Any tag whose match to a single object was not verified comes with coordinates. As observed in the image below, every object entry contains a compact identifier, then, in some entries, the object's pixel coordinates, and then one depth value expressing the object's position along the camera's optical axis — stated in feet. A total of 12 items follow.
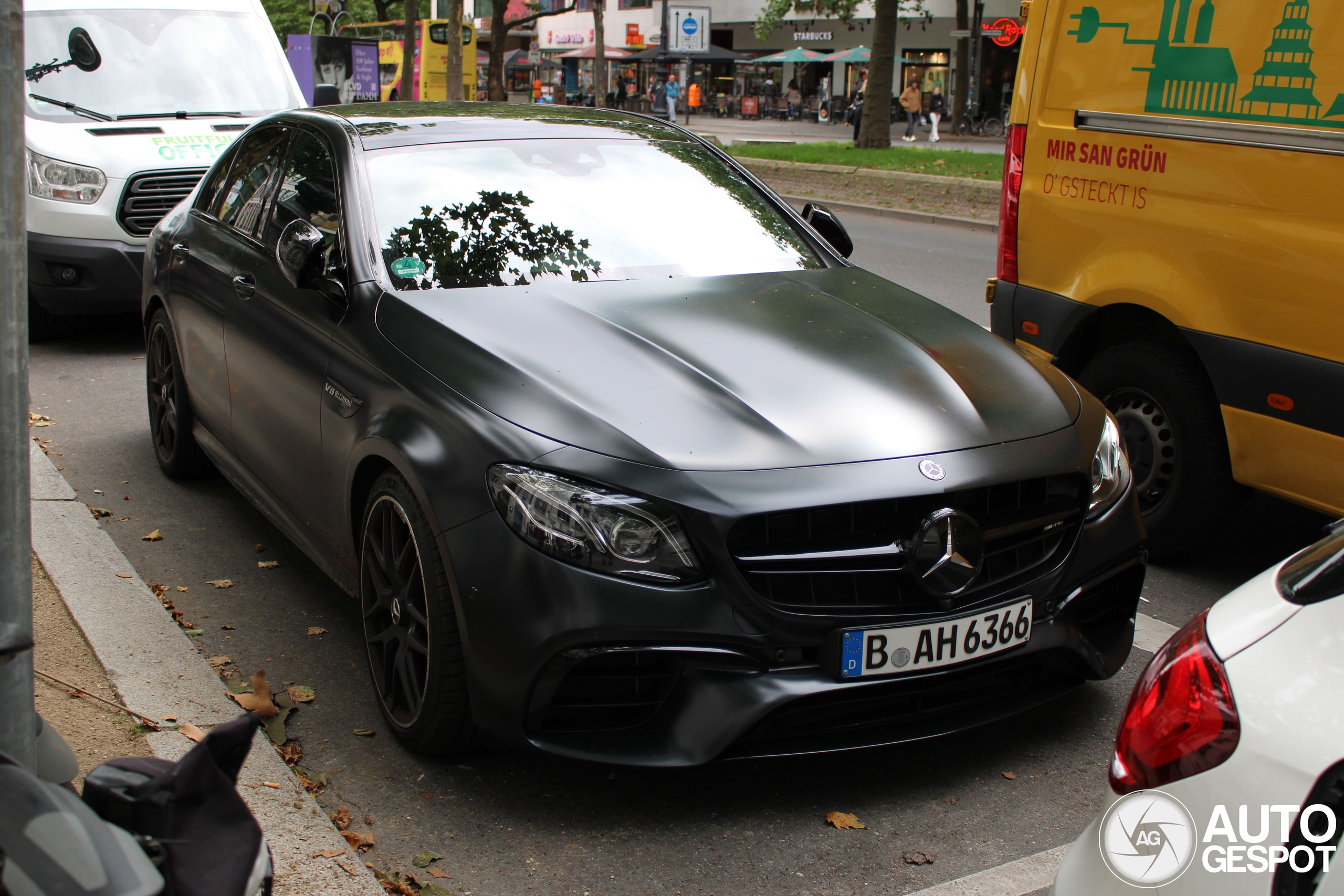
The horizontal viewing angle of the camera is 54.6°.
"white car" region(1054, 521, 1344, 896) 4.99
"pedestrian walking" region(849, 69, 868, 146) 122.90
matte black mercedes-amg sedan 9.17
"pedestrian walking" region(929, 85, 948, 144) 113.29
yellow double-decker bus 113.19
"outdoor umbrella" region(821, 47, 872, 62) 164.76
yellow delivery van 12.98
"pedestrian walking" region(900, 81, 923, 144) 112.57
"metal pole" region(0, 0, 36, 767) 6.95
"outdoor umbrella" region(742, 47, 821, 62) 174.29
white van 25.50
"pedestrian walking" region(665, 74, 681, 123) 148.46
